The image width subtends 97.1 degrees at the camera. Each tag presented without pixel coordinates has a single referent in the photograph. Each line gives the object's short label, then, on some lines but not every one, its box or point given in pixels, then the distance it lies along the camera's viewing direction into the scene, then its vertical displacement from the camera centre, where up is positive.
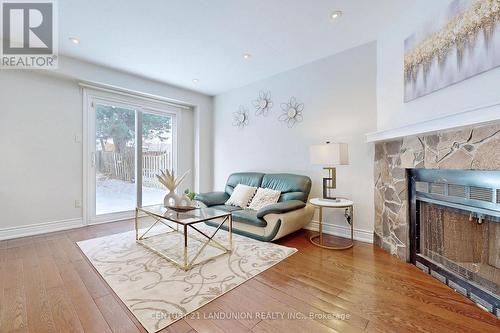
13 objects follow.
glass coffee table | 2.26 -0.94
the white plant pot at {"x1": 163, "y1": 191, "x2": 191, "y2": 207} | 2.66 -0.40
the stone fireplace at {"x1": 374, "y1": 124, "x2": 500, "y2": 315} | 1.62 -0.44
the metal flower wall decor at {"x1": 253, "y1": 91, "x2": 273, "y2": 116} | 4.04 +1.19
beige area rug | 1.59 -0.98
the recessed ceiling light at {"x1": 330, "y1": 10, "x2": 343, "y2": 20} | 2.32 +1.62
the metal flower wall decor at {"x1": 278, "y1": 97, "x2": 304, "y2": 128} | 3.65 +0.92
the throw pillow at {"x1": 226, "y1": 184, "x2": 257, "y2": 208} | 3.49 -0.47
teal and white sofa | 2.74 -0.59
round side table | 2.65 -0.47
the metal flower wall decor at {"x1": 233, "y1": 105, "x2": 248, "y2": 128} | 4.45 +1.02
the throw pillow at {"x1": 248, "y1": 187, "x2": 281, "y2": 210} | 3.27 -0.48
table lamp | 2.68 +0.14
